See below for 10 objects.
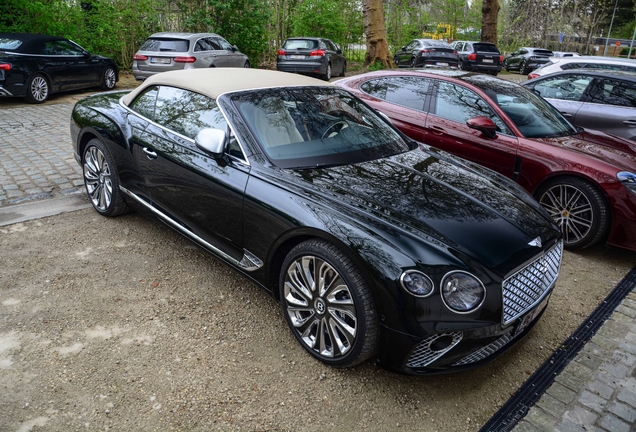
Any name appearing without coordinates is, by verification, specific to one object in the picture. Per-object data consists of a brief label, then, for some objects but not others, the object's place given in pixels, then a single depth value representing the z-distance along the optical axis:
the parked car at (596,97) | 7.20
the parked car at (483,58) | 21.58
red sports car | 4.69
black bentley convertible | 2.72
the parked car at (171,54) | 12.92
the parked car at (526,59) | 25.20
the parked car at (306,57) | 17.31
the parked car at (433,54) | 20.69
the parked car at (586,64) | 9.02
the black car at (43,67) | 10.48
